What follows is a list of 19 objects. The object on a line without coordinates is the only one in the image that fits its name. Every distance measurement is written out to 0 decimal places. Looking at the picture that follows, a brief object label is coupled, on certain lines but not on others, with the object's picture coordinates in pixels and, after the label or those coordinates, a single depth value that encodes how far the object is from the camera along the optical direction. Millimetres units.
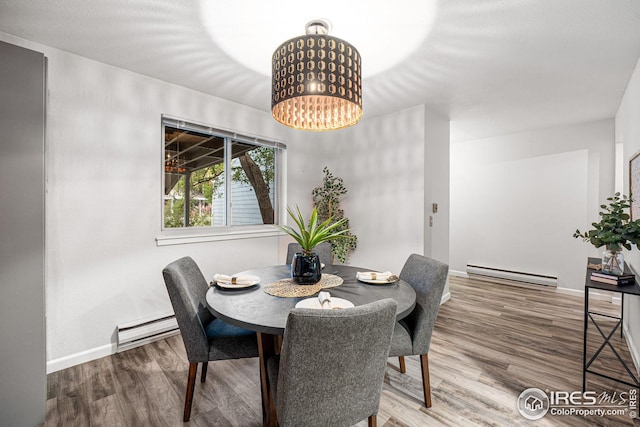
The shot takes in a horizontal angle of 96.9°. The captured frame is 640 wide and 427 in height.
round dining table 1291
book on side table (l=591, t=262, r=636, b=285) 1877
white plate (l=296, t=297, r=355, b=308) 1389
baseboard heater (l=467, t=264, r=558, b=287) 4266
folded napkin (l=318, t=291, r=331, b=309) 1367
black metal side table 1798
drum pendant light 1496
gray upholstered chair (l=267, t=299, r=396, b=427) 966
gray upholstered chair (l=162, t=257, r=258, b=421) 1523
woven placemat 1645
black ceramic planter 1868
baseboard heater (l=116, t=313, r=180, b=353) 2436
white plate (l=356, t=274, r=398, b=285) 1841
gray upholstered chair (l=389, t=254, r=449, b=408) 1688
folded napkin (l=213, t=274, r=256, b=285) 1786
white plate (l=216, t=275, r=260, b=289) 1727
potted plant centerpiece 1862
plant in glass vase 1851
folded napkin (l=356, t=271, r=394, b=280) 1896
